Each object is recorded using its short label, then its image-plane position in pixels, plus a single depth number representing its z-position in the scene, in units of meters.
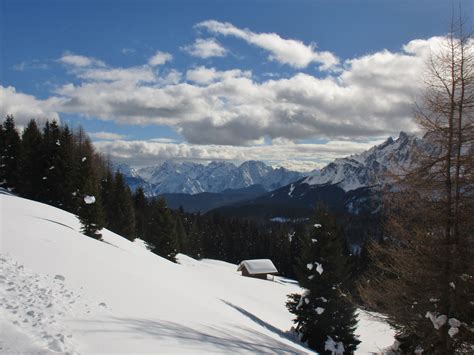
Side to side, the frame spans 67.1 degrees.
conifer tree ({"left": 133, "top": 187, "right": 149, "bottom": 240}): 73.97
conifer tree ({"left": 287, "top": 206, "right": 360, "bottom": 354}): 21.52
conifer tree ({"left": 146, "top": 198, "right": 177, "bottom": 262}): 44.34
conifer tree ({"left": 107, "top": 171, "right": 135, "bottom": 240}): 51.00
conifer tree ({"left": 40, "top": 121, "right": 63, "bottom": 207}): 40.88
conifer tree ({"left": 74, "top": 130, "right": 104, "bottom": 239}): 28.62
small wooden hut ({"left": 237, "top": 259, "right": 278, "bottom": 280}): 61.21
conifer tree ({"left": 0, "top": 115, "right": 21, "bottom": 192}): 46.47
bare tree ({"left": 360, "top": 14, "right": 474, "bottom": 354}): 10.13
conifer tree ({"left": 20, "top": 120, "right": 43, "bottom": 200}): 42.25
